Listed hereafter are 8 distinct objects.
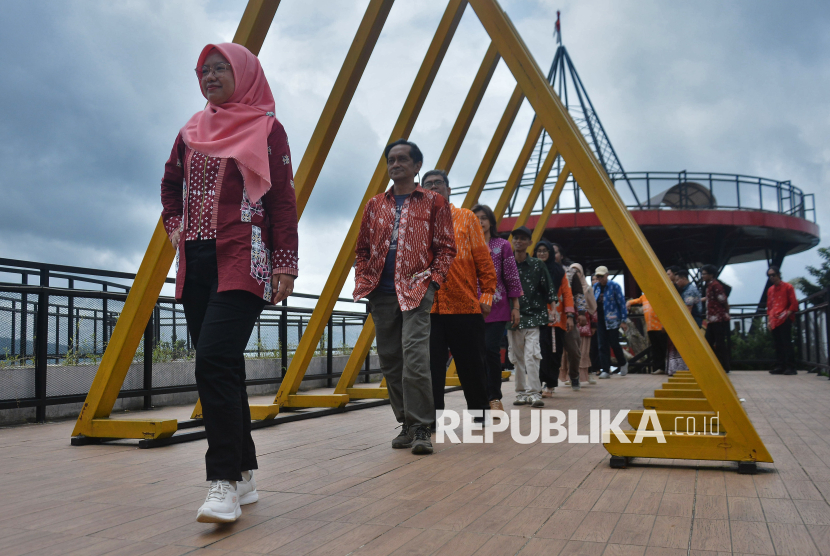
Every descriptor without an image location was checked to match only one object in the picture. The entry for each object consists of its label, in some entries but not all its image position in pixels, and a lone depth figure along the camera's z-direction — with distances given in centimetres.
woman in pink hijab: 271
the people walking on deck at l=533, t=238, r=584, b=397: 839
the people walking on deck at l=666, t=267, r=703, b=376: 933
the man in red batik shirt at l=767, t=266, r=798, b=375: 1250
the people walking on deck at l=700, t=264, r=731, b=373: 1088
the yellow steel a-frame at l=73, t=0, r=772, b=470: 353
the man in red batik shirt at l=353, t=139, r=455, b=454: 434
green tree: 2558
